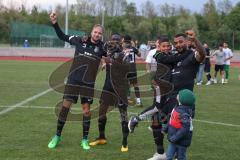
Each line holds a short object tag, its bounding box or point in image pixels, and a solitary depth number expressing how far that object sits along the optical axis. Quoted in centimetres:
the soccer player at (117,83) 816
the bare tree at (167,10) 10407
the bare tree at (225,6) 10449
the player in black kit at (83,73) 811
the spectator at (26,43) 5184
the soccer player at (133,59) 1105
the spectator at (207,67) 2298
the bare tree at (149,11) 10276
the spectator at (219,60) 2355
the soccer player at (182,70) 710
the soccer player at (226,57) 2370
